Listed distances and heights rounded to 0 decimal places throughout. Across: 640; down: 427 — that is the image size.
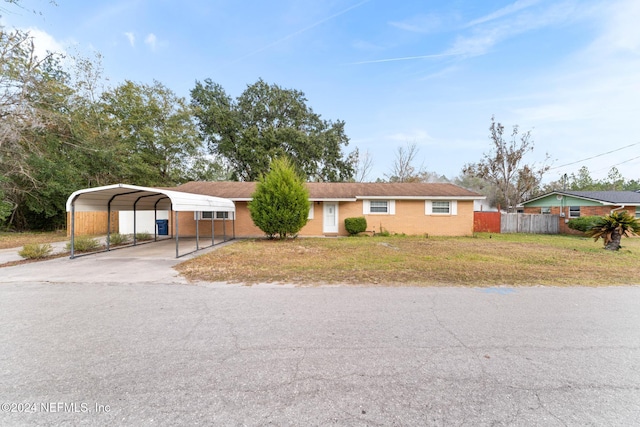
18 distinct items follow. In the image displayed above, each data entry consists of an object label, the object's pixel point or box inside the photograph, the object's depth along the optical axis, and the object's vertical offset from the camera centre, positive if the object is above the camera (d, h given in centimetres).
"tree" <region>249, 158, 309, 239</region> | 1194 +58
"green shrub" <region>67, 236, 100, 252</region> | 941 -98
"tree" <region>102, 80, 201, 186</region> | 2002 +718
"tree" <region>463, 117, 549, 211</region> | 2462 +435
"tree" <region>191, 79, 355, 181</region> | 2500 +899
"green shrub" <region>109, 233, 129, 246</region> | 1118 -93
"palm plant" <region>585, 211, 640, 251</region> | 991 -62
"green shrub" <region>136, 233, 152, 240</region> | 1308 -95
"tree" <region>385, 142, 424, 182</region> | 2986 +571
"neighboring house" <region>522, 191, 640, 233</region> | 1748 +62
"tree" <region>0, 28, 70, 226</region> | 1292 +528
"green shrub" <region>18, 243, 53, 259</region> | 828 -107
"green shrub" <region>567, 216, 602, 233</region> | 1614 -70
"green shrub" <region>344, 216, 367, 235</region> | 1470 -58
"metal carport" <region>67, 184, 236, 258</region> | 848 +66
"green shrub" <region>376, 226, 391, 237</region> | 1497 -108
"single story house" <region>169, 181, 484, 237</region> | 1525 +3
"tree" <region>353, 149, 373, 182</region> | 3116 +582
